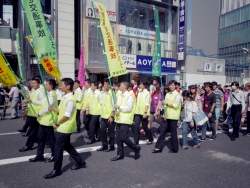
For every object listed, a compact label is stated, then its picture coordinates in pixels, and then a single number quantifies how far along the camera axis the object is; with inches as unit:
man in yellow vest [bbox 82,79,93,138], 273.0
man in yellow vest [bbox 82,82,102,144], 248.7
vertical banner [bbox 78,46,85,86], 406.2
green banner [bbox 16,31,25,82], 269.0
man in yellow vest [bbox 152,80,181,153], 218.5
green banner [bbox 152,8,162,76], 245.1
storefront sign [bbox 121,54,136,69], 818.2
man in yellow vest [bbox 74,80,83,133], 288.5
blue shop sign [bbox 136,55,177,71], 861.8
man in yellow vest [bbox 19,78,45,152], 217.3
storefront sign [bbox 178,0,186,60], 927.7
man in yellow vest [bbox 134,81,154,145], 247.5
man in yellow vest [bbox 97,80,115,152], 220.1
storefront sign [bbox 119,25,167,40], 837.2
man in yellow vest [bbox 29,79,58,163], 179.5
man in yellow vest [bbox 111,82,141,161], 189.6
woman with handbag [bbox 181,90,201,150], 233.1
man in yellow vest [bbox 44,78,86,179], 157.2
